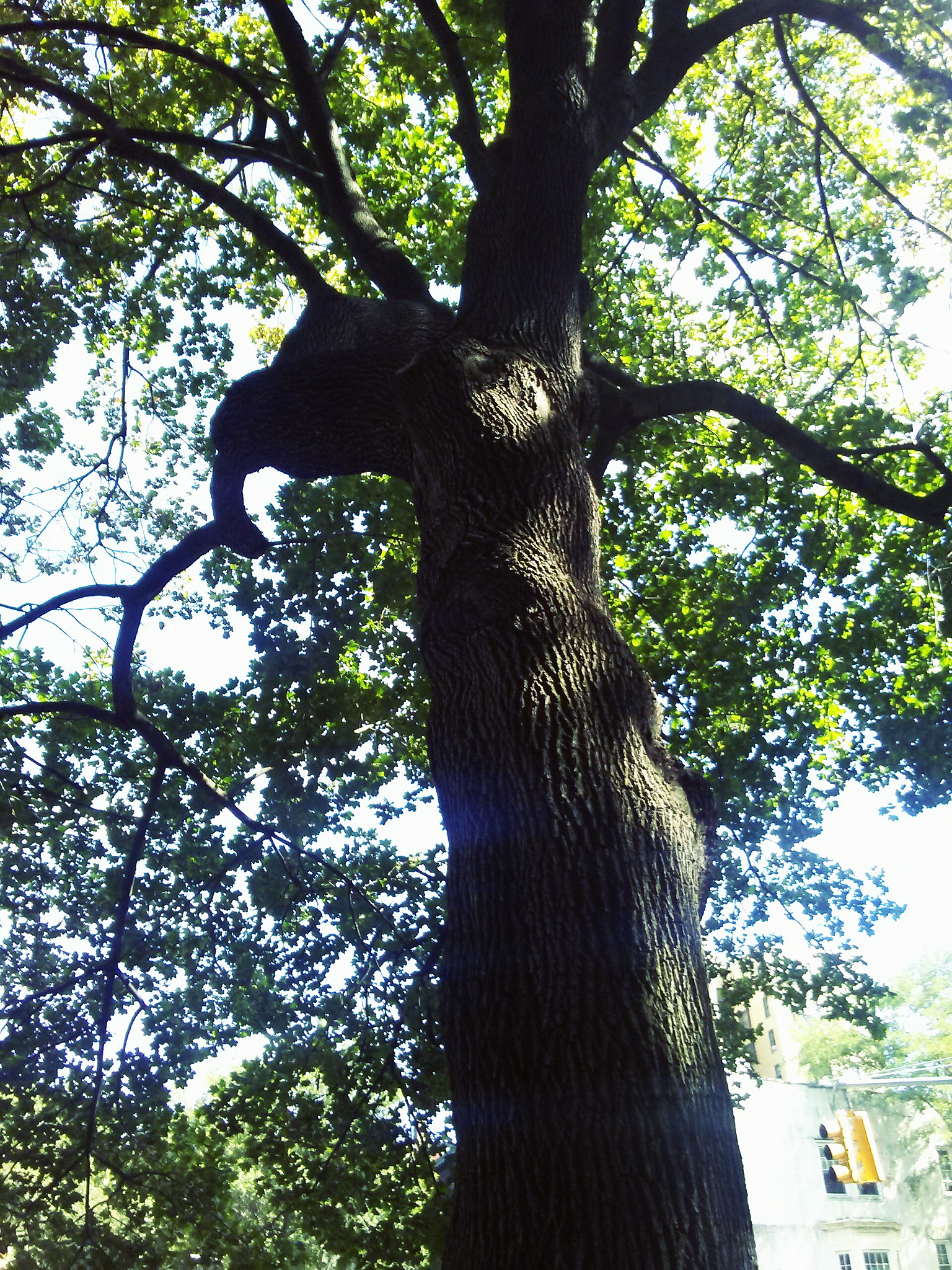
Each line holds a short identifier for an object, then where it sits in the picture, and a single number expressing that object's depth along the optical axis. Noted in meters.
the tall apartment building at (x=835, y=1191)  27.55
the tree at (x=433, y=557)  3.40
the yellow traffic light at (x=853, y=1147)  25.86
